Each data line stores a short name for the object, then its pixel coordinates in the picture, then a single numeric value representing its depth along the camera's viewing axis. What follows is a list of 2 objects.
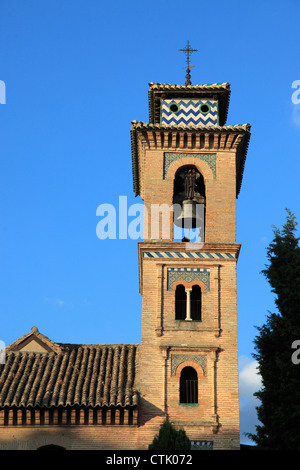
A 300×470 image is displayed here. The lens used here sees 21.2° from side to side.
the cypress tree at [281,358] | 24.73
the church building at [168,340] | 25.09
